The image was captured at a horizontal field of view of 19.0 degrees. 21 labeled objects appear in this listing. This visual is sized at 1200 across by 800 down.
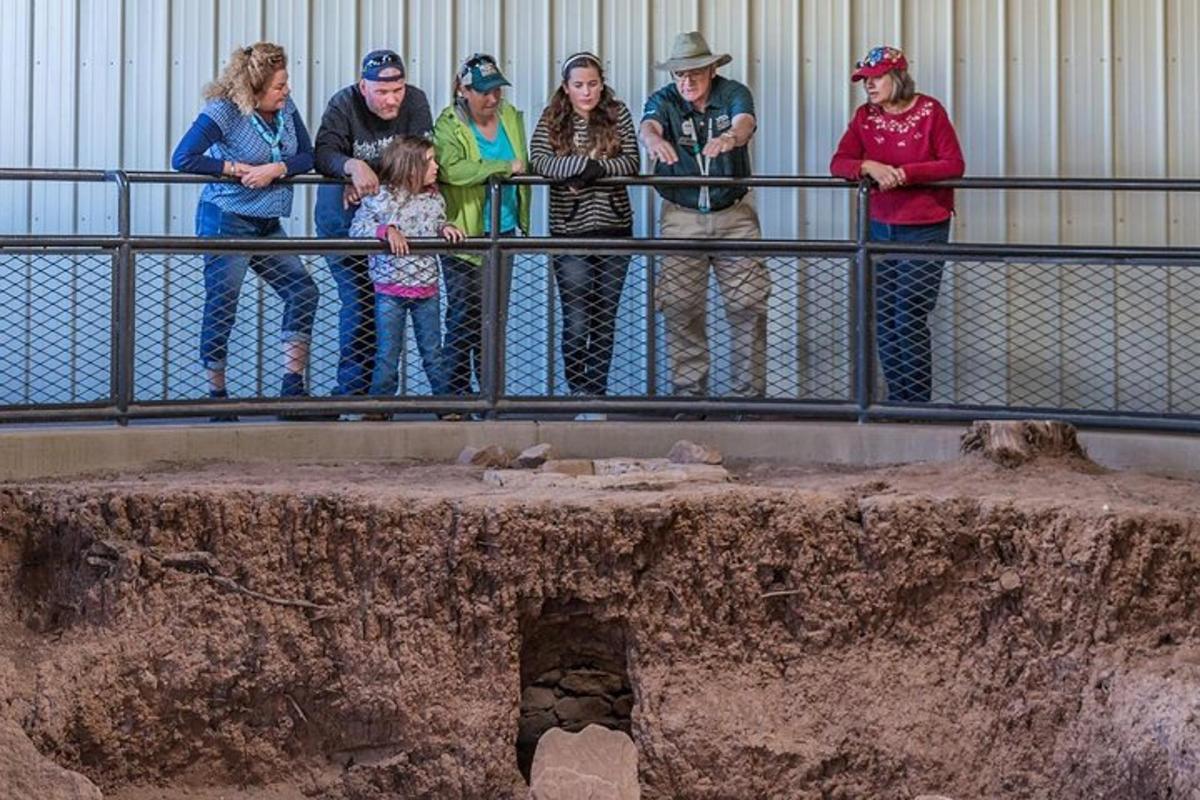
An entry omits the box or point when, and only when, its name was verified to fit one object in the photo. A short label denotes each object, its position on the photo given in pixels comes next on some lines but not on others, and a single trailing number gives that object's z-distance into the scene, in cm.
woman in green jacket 1718
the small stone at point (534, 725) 1538
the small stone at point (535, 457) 1597
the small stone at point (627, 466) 1544
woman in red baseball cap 1714
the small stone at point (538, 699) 1547
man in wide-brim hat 1738
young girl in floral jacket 1689
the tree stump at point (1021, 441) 1544
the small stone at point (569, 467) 1547
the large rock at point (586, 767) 1386
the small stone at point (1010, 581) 1442
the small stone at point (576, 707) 1563
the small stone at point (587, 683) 1561
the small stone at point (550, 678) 1555
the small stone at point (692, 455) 1620
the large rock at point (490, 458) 1620
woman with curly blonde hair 1676
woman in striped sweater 1721
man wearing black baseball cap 1698
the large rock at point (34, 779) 1256
